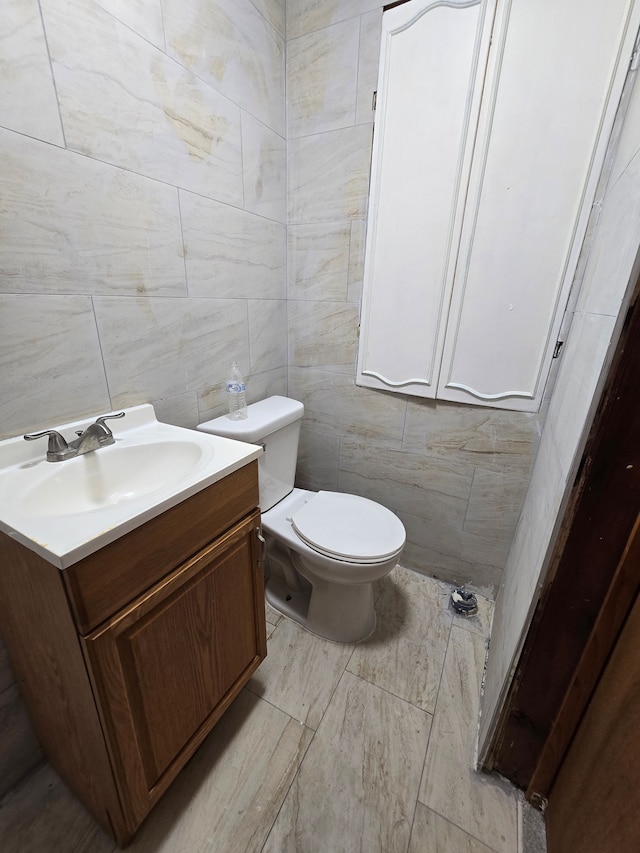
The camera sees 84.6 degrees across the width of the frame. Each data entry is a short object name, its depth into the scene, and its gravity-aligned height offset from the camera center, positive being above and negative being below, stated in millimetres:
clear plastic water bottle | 1231 -349
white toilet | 1148 -772
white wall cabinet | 965 +368
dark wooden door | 558 -762
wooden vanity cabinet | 604 -688
